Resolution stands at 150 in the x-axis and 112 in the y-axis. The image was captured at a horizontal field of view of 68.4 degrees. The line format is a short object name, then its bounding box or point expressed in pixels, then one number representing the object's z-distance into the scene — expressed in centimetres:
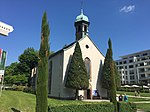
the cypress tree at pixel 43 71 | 807
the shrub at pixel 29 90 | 2605
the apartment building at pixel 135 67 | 6156
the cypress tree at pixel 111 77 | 1277
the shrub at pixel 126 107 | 1200
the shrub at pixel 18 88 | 3280
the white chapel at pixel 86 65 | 2068
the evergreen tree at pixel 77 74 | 1906
